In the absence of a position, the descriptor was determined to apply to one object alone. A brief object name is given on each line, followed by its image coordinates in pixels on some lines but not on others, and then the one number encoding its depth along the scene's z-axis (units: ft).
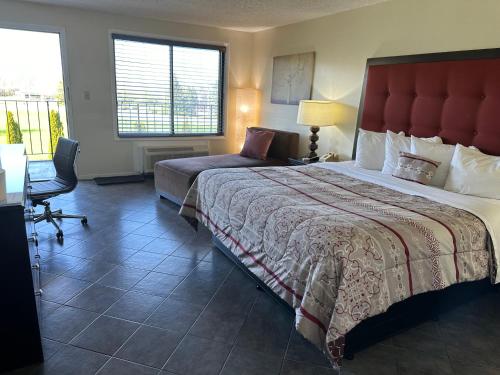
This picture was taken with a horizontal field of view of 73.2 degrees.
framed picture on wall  15.37
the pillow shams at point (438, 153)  9.14
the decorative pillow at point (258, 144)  15.81
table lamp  13.24
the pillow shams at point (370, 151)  10.82
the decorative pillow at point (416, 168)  9.11
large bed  5.38
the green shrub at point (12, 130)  18.45
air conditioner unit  17.61
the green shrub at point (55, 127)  19.53
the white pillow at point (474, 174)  7.95
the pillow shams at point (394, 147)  10.10
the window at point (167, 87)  16.97
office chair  10.36
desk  5.11
